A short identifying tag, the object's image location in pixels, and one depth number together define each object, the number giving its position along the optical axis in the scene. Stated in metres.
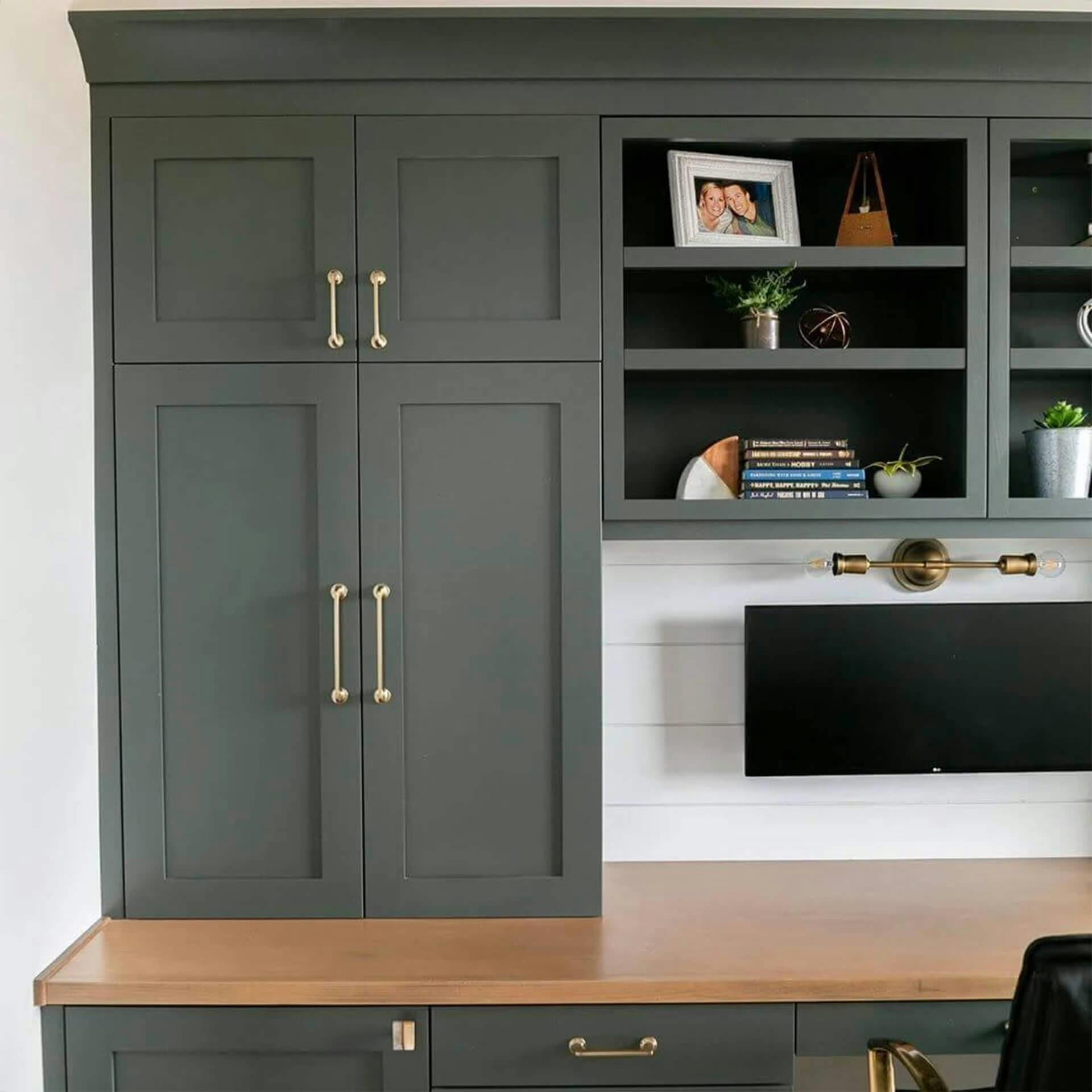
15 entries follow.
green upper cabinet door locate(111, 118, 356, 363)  1.92
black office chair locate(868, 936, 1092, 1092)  1.26
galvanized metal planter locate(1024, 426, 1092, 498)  2.01
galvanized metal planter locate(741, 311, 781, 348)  2.06
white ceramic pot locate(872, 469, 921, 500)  2.07
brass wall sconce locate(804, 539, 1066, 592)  2.18
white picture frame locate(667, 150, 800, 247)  2.02
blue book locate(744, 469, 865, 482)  2.02
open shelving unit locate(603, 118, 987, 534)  1.96
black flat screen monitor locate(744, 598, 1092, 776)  2.22
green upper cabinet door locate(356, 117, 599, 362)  1.93
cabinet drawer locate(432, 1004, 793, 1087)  1.71
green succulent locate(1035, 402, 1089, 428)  2.03
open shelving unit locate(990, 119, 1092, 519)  1.96
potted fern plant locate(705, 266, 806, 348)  2.06
